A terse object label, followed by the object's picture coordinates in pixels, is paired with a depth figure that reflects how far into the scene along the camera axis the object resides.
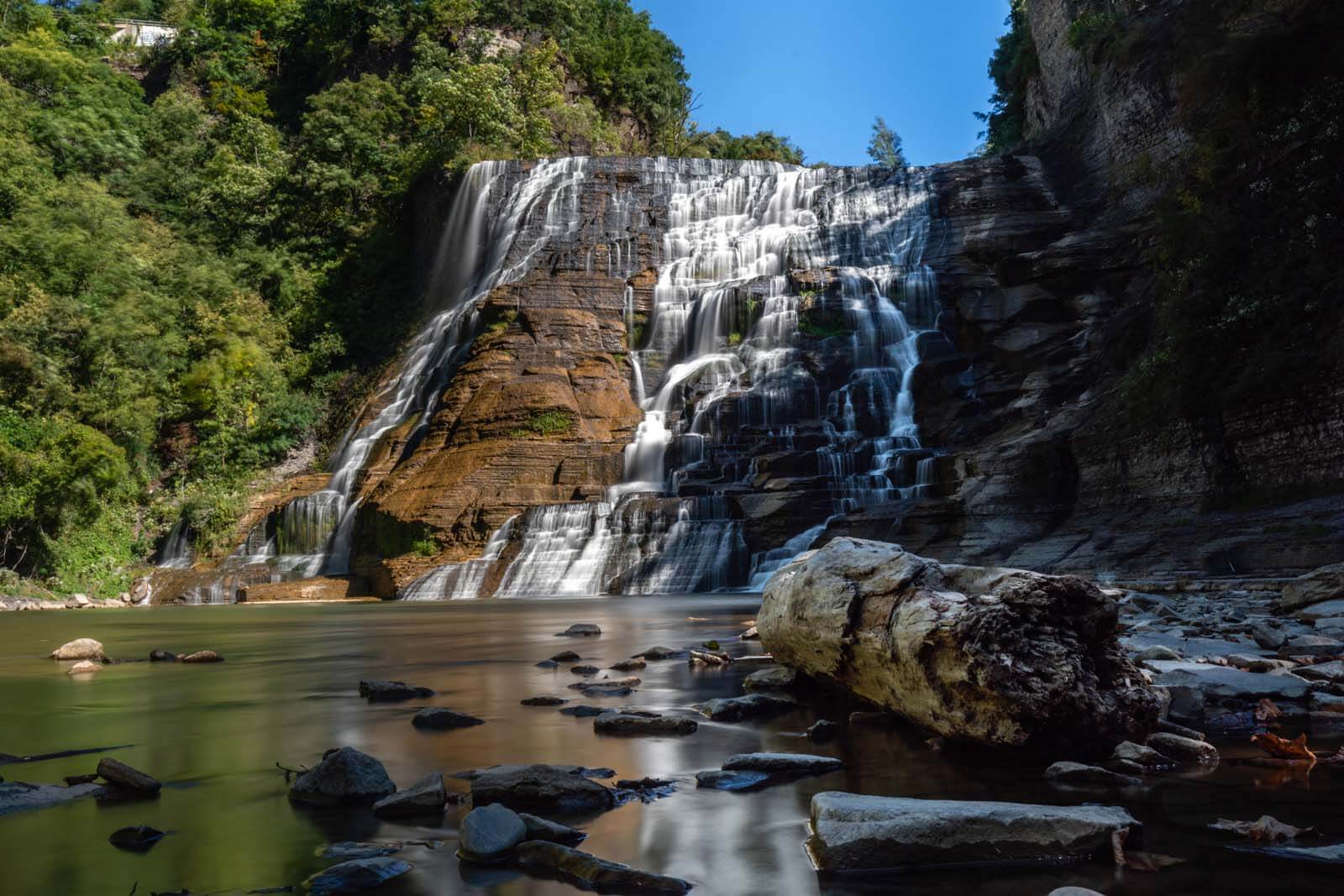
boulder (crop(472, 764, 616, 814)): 3.12
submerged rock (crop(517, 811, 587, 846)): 2.71
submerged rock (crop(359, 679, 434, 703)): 5.79
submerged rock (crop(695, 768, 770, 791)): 3.40
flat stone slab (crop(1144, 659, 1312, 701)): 4.54
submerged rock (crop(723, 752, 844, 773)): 3.59
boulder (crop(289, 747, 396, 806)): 3.26
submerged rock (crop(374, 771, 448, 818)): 3.04
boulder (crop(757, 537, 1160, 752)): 3.66
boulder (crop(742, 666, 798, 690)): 5.52
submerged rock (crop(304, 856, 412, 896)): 2.36
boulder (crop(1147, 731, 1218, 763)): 3.61
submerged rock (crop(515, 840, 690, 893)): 2.37
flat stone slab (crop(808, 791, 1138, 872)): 2.55
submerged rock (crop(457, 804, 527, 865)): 2.59
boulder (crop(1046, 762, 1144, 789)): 3.30
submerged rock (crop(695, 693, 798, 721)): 4.79
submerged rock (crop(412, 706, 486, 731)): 4.71
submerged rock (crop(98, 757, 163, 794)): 3.35
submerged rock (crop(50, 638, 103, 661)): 8.51
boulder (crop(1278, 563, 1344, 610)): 7.90
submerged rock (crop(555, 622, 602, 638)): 10.09
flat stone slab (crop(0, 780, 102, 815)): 3.14
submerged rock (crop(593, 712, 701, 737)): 4.43
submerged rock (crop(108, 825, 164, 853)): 2.69
